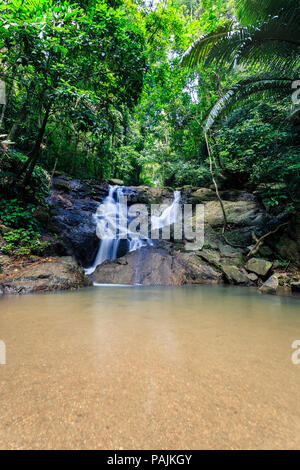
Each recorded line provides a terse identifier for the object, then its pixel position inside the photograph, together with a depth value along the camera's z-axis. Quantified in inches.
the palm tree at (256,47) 167.0
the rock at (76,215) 272.7
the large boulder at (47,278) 152.2
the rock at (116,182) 490.6
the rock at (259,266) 244.1
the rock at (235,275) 234.9
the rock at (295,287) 193.0
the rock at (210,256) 277.6
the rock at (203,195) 392.5
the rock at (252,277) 240.2
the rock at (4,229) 195.7
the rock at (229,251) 296.7
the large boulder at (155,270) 233.3
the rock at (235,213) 331.8
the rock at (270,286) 188.7
